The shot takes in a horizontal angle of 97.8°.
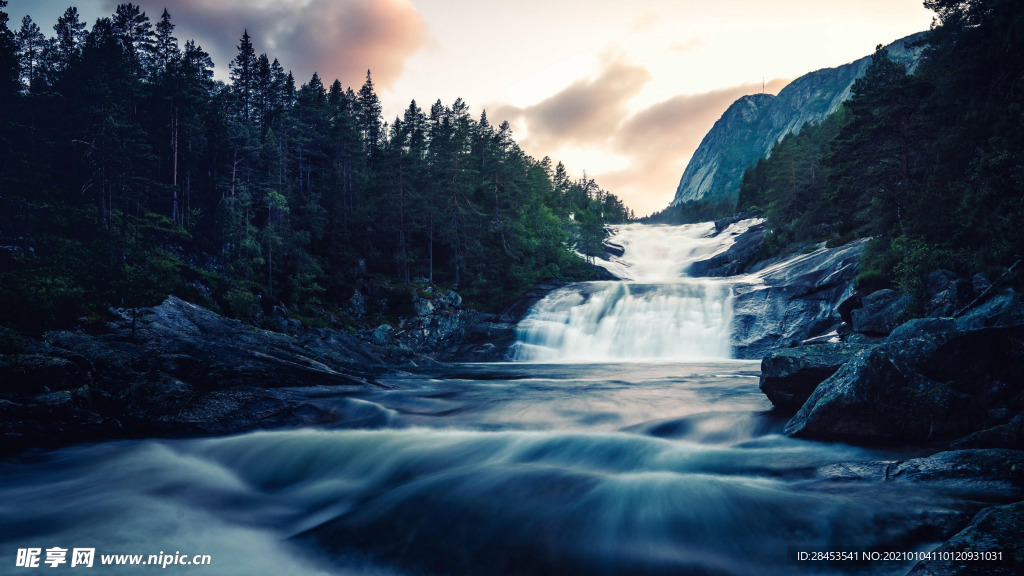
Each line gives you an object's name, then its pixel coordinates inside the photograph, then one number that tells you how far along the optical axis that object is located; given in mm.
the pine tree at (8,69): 32509
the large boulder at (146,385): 8266
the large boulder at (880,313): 14805
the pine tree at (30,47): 52531
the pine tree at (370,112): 69419
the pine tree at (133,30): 48094
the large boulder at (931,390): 7000
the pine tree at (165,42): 50719
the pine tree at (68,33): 49906
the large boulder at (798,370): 8867
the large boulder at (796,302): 23594
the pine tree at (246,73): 61531
